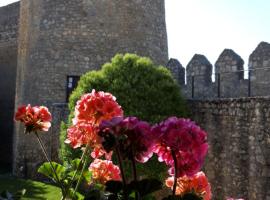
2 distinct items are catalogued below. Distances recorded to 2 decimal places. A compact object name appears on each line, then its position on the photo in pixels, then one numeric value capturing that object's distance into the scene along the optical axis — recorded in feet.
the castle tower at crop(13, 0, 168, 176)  51.13
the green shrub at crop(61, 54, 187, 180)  31.45
